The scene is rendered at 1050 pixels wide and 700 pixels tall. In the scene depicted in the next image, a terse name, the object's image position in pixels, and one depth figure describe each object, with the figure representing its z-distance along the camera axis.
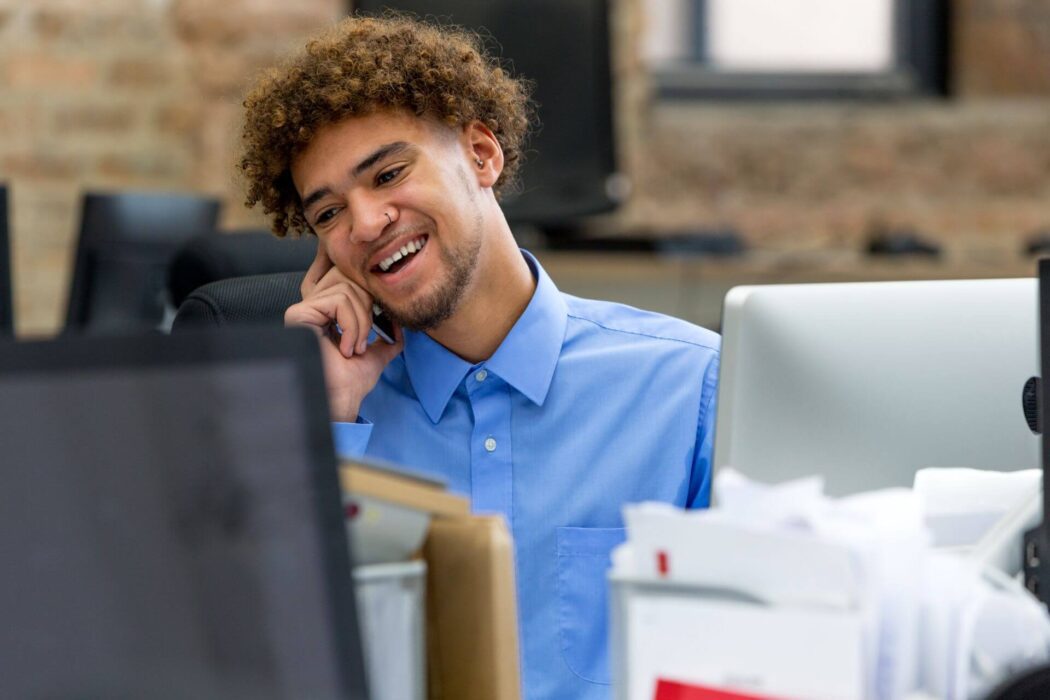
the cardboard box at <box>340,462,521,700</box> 2.13
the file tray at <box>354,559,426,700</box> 2.11
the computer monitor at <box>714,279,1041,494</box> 2.30
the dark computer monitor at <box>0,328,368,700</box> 1.94
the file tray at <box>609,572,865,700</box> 2.08
